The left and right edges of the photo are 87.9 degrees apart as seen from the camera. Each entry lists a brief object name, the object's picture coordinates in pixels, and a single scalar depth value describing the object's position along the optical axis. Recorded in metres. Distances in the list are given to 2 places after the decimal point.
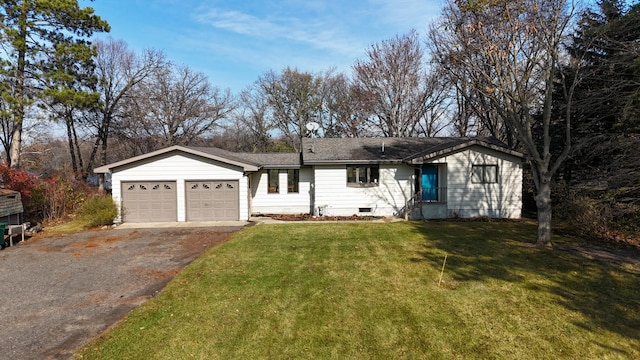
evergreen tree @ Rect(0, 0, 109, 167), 16.03
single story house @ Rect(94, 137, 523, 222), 15.20
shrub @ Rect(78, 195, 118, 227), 14.26
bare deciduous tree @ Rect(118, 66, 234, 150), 28.41
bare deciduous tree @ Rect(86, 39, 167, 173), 25.69
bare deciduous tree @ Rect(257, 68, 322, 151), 34.78
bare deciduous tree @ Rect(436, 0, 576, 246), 9.46
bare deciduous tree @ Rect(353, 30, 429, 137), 26.11
